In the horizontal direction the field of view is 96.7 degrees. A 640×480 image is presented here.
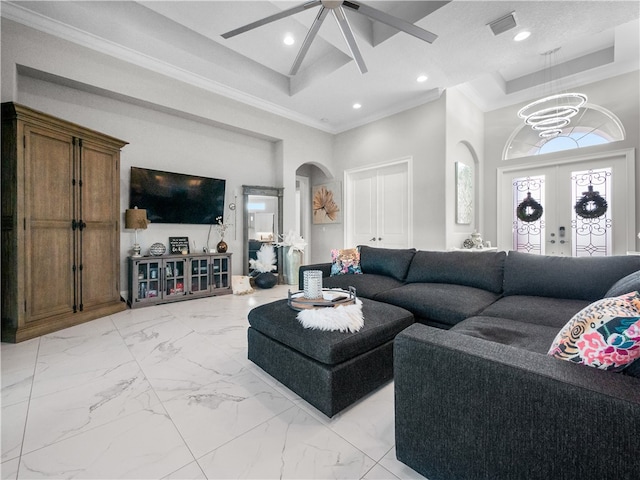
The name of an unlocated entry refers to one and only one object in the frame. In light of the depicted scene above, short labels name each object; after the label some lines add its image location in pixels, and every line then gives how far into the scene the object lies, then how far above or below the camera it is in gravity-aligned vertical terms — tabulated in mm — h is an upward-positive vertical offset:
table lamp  3725 +264
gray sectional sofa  762 -531
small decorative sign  4285 -107
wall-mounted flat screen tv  3958 +643
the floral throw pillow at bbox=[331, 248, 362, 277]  3492 -307
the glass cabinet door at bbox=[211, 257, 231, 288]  4486 -552
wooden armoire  2574 +161
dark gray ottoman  1537 -700
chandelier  3651 +1707
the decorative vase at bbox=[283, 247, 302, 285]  5457 -492
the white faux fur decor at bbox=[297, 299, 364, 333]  1678 -488
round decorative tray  1981 -449
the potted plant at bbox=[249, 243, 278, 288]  5047 -509
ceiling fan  2258 +1855
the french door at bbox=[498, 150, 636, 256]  4328 +519
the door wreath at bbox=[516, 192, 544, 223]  5062 +491
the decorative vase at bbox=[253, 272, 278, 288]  5027 -734
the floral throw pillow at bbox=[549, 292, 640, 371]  869 -320
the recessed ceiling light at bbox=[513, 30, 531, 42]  3125 +2248
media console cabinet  3773 -557
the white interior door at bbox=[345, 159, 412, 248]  5086 +617
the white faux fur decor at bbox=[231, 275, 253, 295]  4613 -756
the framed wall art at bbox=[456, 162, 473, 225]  4688 +763
